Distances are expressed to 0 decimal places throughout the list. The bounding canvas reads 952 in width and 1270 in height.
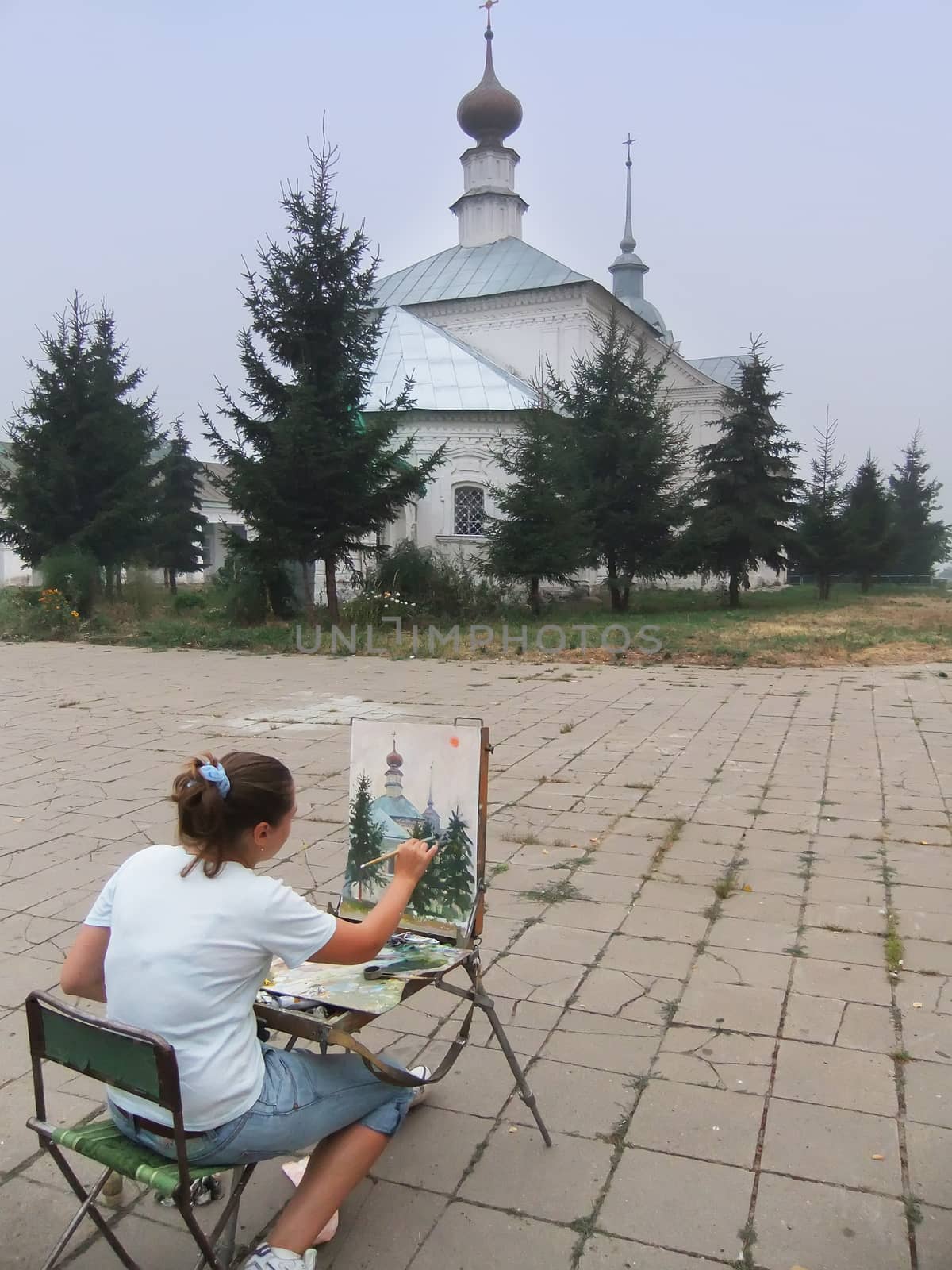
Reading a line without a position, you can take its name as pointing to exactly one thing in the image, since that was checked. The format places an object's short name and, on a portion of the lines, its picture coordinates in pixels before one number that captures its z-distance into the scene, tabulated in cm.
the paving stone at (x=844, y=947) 406
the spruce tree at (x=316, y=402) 1739
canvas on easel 270
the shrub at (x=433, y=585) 2086
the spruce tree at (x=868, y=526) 3416
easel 230
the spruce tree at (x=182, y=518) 3628
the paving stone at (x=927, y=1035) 328
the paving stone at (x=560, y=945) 413
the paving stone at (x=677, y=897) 467
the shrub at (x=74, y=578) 1986
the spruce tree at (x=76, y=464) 2167
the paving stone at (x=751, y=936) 420
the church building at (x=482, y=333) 2608
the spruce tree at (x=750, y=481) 2602
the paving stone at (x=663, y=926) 432
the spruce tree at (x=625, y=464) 2236
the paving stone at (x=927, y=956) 396
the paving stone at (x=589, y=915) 446
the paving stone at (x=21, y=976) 378
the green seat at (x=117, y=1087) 195
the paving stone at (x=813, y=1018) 343
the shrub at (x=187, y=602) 2376
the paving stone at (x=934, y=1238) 234
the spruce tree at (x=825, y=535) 3262
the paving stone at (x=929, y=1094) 293
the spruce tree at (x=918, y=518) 4853
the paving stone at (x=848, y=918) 439
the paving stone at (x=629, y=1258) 233
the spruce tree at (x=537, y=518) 2038
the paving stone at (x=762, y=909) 452
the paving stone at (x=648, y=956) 398
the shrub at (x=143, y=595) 2108
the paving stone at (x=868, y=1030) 335
